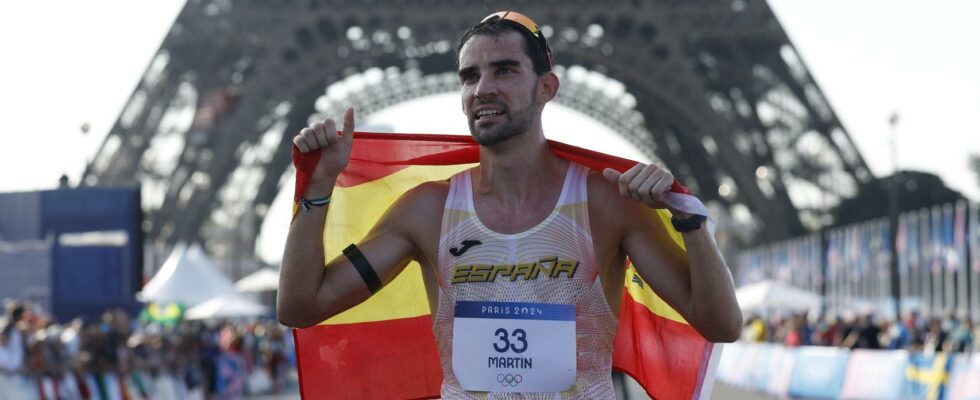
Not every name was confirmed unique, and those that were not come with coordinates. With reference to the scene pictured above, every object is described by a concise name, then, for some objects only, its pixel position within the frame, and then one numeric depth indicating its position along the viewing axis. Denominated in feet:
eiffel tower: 165.48
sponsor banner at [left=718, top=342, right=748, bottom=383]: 96.28
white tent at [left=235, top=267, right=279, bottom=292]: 151.94
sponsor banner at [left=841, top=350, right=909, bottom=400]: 63.72
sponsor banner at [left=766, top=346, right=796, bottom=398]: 79.56
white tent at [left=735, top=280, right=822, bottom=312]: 115.96
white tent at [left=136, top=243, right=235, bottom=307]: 102.73
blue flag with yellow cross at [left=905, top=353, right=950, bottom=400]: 58.65
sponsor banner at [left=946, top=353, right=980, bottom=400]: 54.19
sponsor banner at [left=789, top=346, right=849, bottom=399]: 71.61
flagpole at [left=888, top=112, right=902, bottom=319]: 123.54
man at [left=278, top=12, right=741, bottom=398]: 12.98
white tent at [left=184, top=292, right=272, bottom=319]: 113.60
